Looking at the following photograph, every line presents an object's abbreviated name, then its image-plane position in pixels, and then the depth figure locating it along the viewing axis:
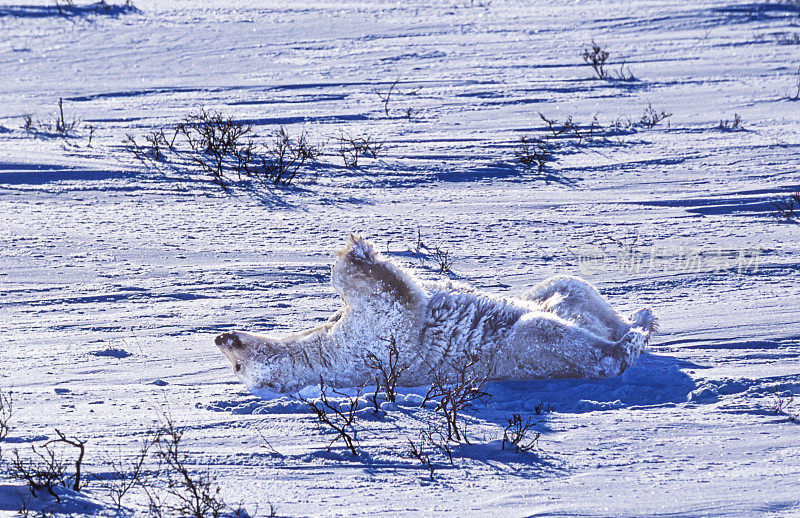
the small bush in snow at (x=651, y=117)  20.08
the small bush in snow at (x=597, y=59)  24.37
